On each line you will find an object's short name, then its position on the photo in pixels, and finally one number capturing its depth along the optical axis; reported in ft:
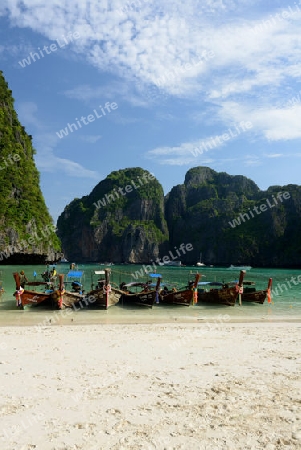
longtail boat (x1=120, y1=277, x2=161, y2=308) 71.72
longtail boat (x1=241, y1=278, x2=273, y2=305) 80.38
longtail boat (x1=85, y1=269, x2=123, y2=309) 68.80
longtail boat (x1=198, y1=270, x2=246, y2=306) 74.69
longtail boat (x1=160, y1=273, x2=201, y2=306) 74.02
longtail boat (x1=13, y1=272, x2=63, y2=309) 66.44
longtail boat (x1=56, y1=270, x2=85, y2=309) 67.15
